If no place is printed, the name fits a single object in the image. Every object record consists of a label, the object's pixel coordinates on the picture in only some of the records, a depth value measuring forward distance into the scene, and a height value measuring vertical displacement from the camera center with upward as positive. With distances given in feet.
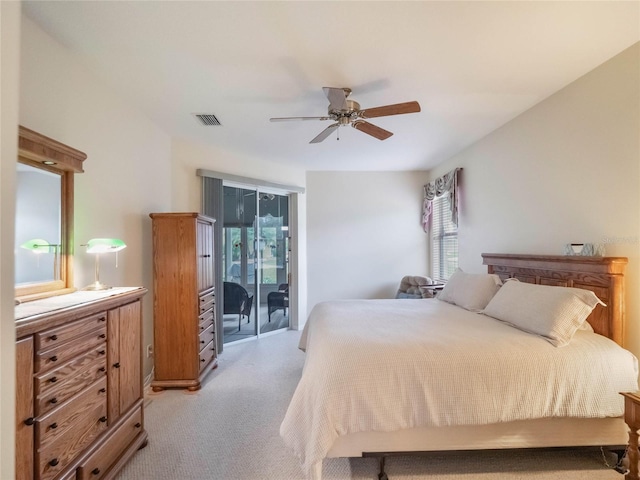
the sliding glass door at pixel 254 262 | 14.11 -0.86
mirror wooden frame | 5.31 +1.57
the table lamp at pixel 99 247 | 6.62 +0.00
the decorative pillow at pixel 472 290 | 9.21 -1.52
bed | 5.38 -2.72
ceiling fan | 7.18 +3.38
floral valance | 13.66 +2.58
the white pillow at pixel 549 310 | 6.21 -1.52
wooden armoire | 9.53 -1.75
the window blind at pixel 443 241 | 14.99 +0.14
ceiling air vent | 9.73 +4.26
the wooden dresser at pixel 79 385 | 3.89 -2.21
